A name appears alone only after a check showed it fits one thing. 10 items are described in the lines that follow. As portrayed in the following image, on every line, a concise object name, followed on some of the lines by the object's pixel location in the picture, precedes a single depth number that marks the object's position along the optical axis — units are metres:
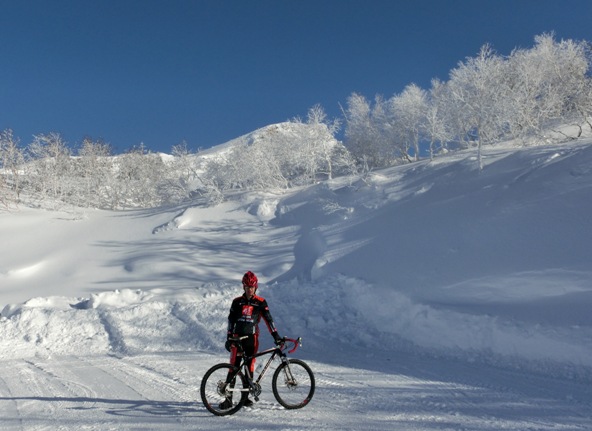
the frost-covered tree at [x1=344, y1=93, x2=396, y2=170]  41.34
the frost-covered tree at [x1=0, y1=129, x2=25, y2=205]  37.62
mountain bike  5.84
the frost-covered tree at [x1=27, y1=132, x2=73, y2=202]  37.53
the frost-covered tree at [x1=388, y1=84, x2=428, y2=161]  38.78
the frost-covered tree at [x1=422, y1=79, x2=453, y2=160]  33.31
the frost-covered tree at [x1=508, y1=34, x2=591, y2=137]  26.77
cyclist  6.07
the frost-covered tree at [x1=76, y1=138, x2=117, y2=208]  39.28
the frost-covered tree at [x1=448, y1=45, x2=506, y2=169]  24.83
